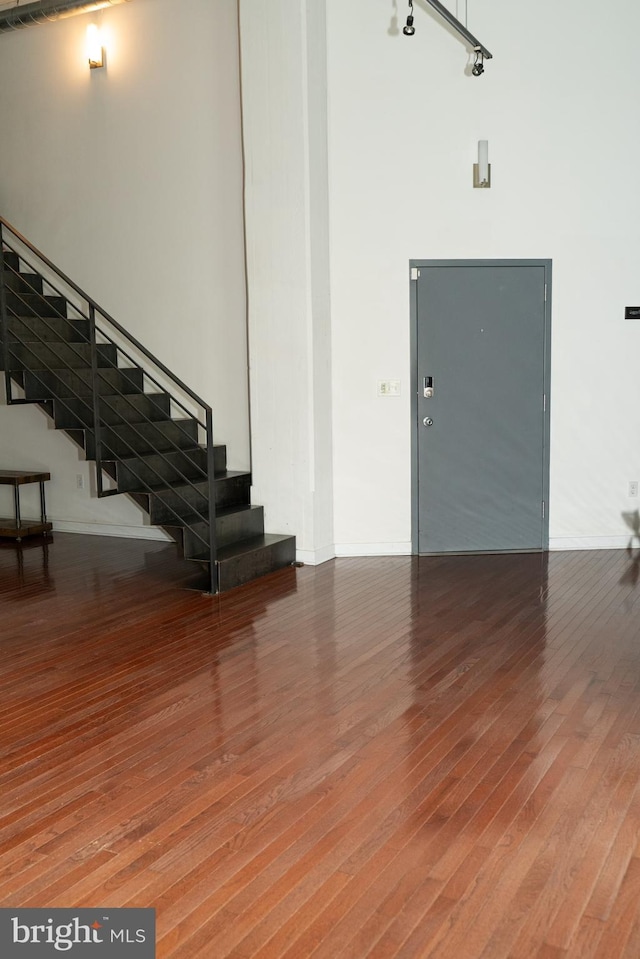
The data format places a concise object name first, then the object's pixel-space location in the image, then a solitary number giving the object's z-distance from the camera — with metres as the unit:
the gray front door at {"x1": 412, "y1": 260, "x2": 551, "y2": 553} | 6.65
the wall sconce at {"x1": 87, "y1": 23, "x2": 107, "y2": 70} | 7.32
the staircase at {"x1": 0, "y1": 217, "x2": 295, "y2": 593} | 5.91
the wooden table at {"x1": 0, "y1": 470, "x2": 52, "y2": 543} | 7.58
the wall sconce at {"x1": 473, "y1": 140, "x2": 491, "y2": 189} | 6.46
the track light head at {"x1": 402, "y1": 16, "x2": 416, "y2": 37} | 5.74
